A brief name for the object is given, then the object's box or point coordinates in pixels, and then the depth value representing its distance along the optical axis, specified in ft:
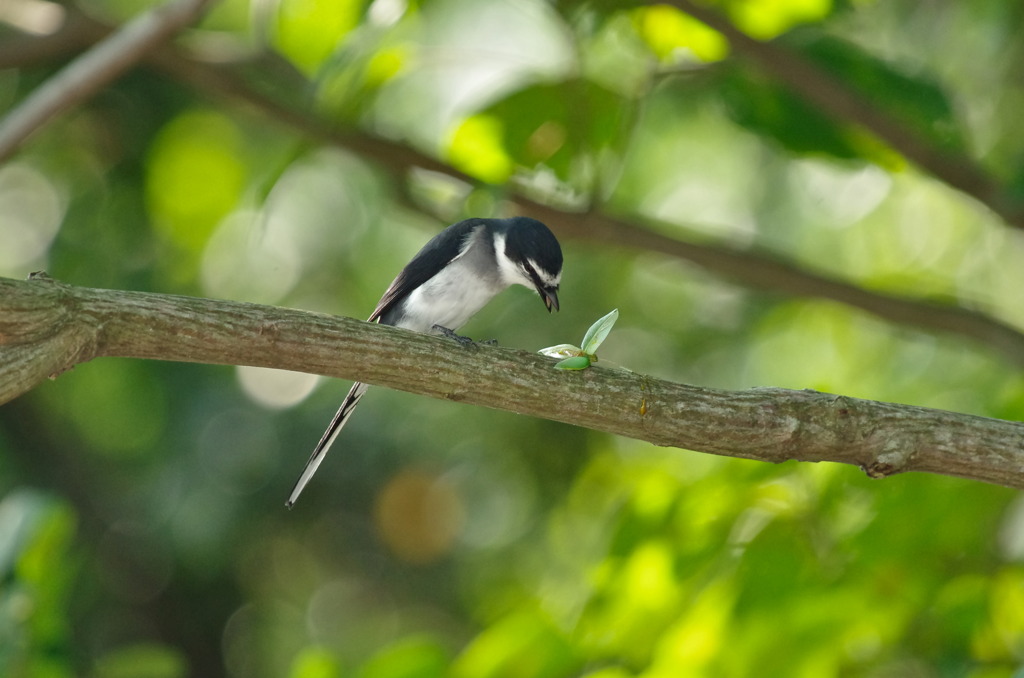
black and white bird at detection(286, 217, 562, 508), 25.94
